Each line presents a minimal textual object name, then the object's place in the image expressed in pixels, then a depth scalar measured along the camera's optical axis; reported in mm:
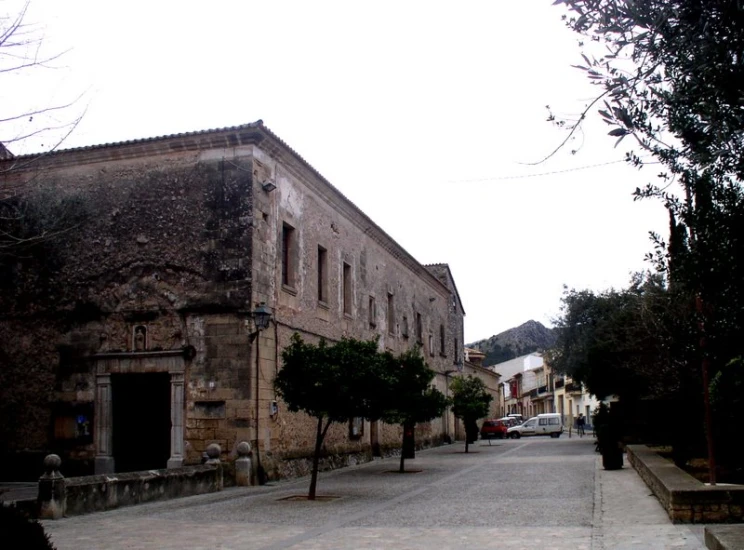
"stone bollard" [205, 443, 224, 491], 15703
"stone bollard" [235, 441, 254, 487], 16453
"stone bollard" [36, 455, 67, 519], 11315
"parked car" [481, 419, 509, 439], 50625
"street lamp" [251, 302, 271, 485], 16984
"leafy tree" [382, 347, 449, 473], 19672
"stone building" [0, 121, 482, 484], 17328
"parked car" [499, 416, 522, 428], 56016
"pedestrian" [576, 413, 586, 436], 50031
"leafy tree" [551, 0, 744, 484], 5332
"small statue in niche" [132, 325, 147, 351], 17938
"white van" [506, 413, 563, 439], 51959
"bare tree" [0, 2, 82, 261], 18703
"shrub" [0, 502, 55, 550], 4422
